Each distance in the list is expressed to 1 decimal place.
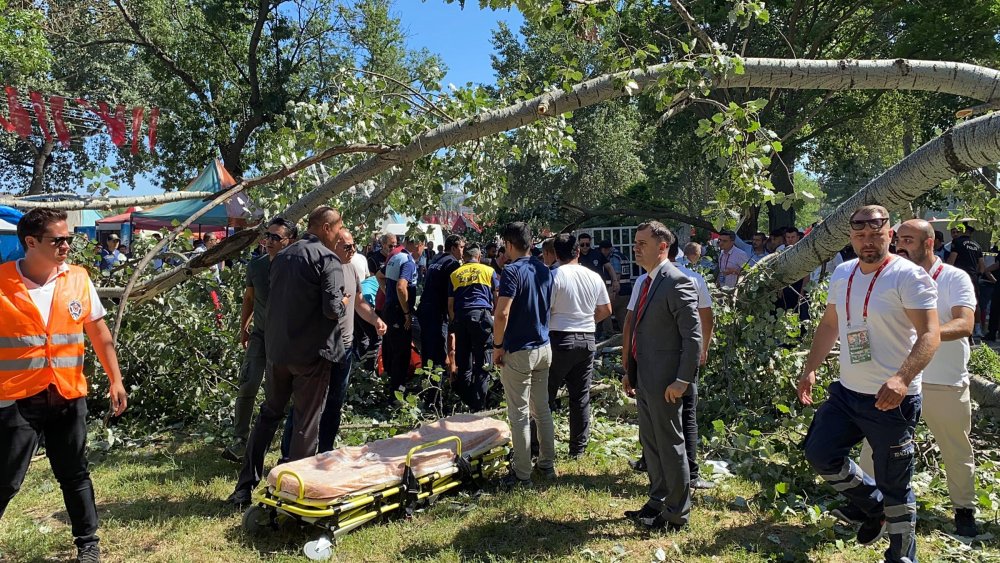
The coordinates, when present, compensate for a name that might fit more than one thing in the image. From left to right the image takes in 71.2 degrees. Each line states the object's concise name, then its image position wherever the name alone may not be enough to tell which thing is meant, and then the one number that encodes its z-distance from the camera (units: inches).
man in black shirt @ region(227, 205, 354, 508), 174.7
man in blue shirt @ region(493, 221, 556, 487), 194.5
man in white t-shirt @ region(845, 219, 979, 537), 159.3
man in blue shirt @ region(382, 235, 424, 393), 294.4
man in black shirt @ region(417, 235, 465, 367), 284.5
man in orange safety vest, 137.3
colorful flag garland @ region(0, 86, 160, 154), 765.3
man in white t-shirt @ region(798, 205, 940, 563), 131.7
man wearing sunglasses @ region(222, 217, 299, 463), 205.3
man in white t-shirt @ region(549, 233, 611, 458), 215.9
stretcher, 155.9
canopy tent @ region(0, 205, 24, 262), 360.1
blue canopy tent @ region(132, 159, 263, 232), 577.0
